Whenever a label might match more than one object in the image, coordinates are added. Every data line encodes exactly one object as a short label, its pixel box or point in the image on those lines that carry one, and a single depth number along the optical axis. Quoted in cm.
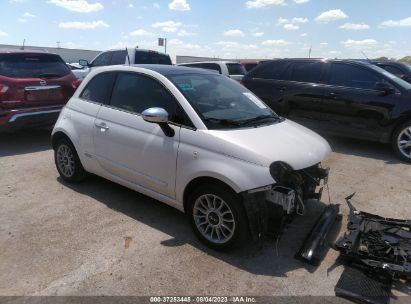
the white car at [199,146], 325
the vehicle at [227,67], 1298
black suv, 662
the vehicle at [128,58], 1106
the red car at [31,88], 673
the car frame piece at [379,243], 306
